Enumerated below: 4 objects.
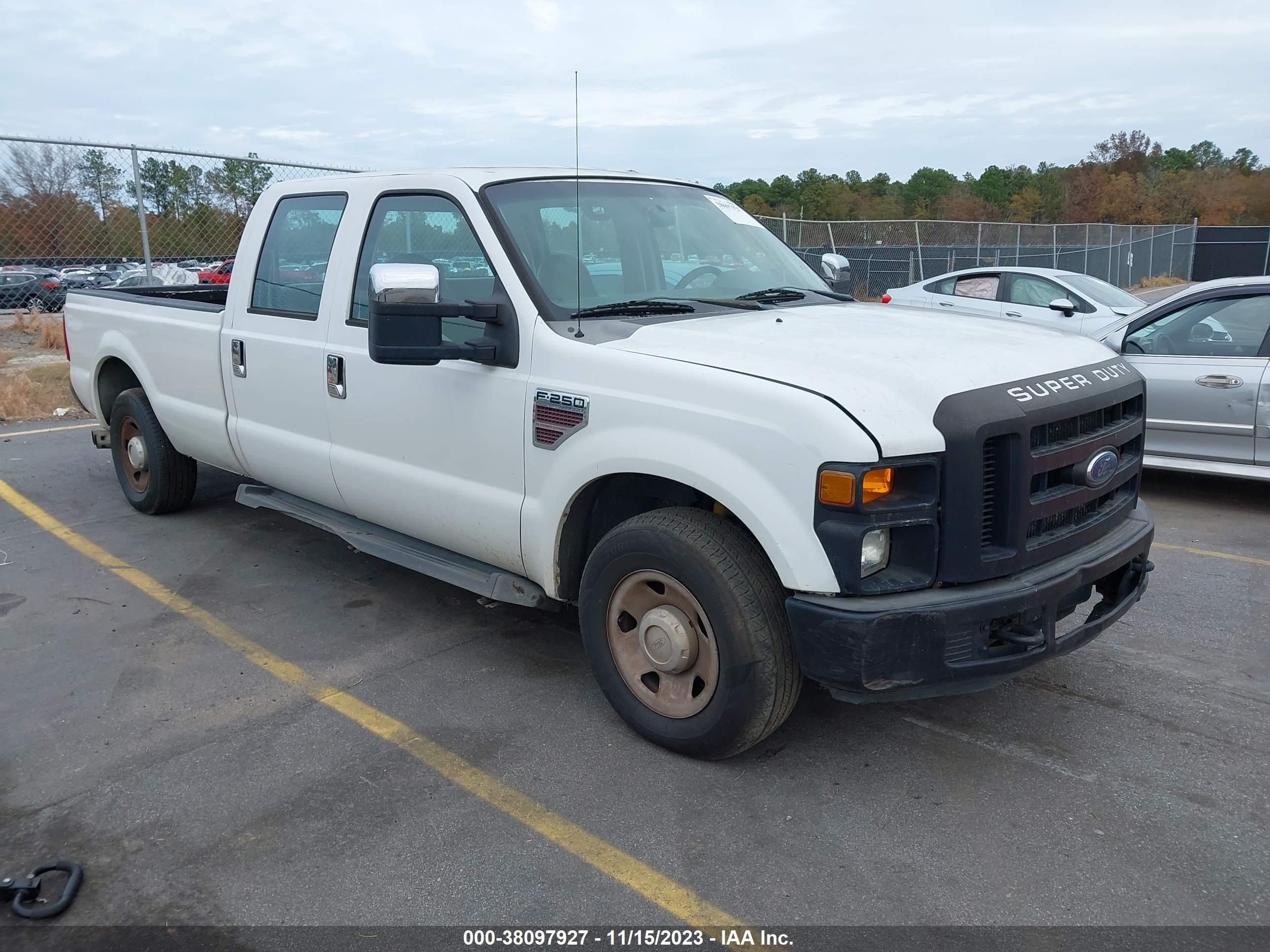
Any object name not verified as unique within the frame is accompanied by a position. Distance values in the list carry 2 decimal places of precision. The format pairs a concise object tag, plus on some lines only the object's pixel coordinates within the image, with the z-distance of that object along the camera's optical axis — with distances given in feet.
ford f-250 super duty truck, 9.66
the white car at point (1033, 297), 34.32
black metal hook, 8.92
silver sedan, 21.75
